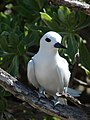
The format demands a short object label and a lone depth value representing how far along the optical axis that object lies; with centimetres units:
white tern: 409
